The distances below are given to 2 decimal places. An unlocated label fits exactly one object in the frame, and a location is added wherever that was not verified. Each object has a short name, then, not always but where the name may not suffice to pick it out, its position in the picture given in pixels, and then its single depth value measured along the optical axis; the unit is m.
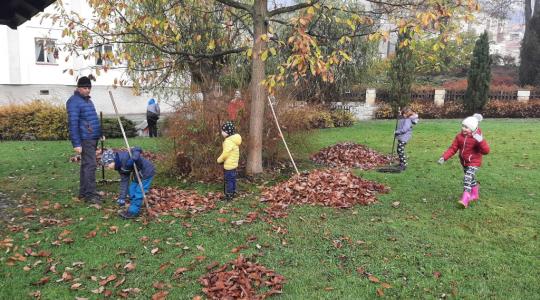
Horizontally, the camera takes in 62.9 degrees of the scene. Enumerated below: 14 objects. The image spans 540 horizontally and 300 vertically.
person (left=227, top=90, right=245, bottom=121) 8.38
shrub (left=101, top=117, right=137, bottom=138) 15.60
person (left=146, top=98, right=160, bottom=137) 15.98
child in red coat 6.66
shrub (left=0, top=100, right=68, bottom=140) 15.70
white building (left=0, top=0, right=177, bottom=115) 25.30
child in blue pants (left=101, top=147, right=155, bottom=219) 6.22
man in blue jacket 6.74
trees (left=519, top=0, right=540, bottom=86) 27.36
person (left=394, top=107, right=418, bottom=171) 9.53
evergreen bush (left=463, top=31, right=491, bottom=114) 22.55
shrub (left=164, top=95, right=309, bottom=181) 8.16
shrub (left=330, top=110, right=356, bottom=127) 19.53
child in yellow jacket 7.13
